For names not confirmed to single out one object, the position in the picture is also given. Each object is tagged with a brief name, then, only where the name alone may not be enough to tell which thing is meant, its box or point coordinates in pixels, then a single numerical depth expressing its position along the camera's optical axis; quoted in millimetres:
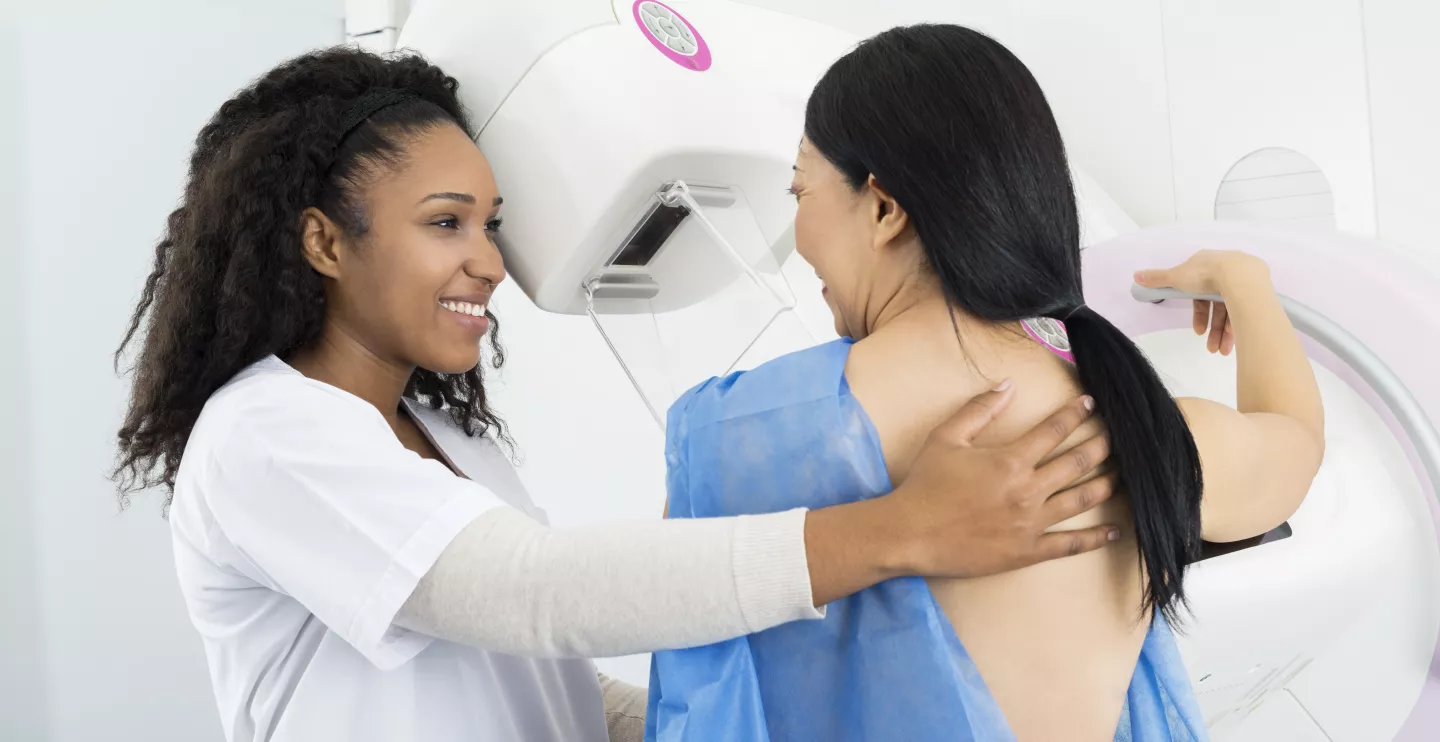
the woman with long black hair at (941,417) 910
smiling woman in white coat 880
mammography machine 1309
